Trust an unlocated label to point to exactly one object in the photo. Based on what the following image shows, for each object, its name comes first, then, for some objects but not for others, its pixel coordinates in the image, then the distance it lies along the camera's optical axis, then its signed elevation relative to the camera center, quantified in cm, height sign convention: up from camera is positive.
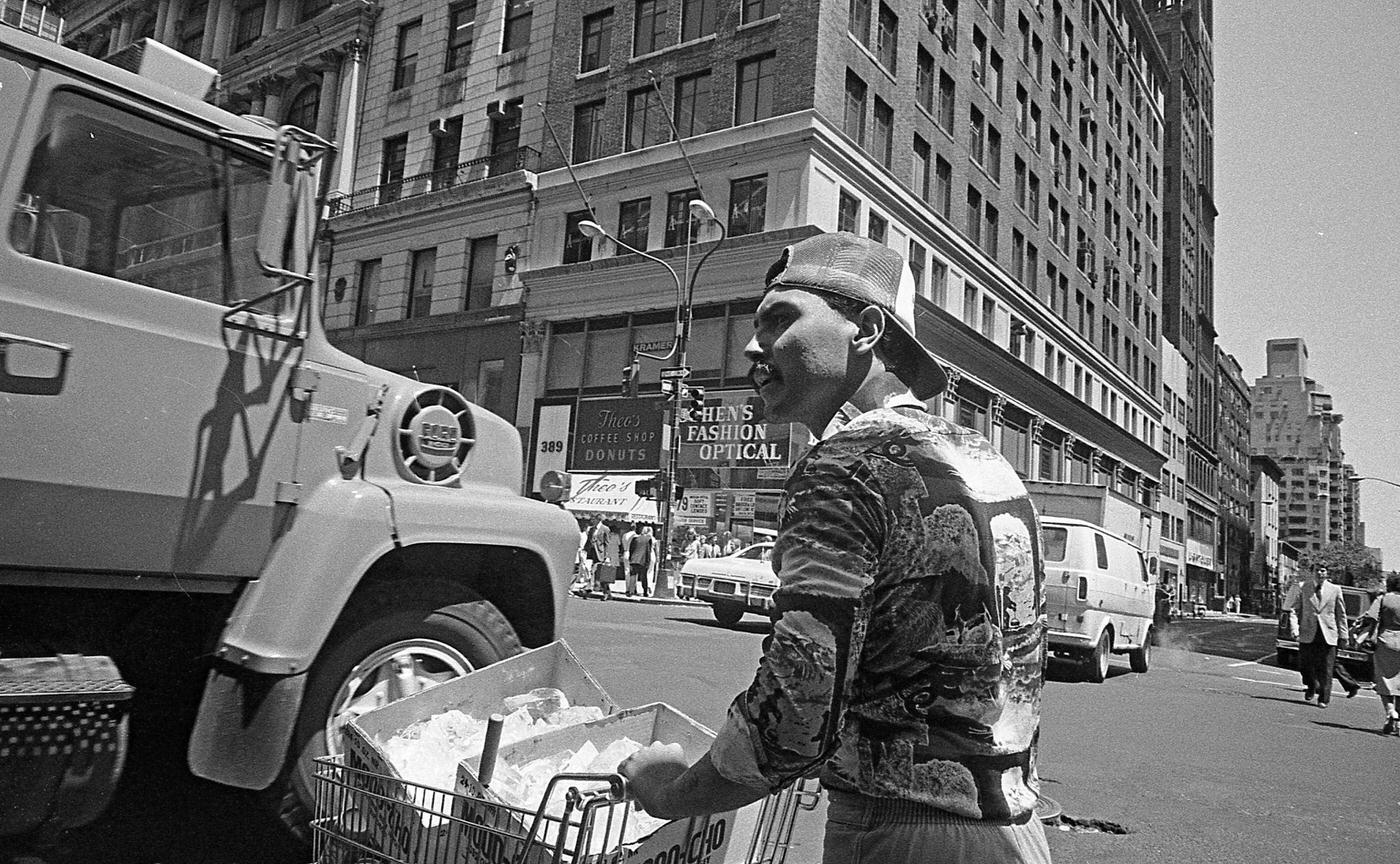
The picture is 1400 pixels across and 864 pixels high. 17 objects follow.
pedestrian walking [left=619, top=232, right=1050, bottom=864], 144 -13
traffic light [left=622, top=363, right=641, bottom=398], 1834 +319
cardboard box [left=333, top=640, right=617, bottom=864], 194 -46
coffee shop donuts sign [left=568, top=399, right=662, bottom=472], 2914 +341
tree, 1346 +443
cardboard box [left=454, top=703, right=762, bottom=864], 177 -51
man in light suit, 1284 -33
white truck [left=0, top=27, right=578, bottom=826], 293 +24
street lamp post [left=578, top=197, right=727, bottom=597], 2361 +360
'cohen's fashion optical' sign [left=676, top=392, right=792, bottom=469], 2709 +339
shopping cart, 167 -53
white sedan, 1628 -35
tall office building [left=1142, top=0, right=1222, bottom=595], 6938 +2580
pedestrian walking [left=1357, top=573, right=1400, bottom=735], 1052 -45
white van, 1284 -6
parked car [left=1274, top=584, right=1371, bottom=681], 1423 -57
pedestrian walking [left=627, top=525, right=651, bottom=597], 2364 -2
